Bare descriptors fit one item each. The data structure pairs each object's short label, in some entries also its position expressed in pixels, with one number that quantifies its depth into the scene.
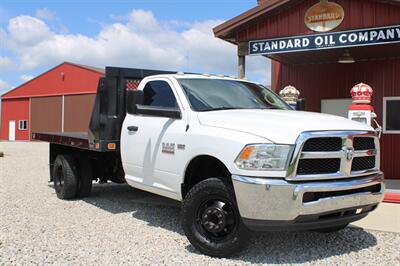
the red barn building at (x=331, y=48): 8.76
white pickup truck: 4.33
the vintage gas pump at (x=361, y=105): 8.40
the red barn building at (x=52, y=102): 38.41
